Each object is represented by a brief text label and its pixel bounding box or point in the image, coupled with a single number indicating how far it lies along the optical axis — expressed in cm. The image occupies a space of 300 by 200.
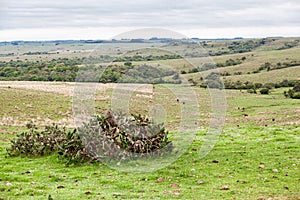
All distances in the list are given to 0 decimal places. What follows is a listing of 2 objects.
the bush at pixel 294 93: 5041
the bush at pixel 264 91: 5836
